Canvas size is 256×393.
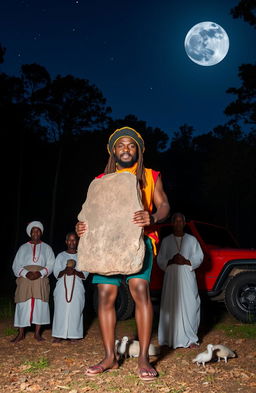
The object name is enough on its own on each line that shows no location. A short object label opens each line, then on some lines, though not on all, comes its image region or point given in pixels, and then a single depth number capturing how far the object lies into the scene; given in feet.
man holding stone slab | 14.92
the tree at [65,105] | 99.77
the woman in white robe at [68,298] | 23.89
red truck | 28.94
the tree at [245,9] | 72.18
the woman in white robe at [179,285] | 22.61
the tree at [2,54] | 80.02
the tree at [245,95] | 78.89
